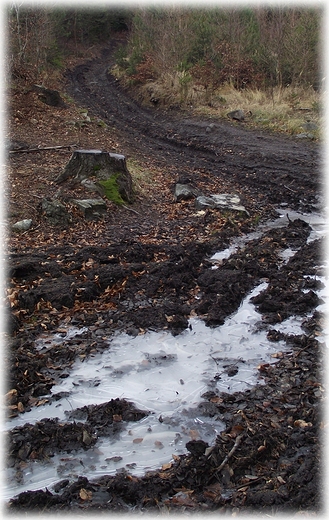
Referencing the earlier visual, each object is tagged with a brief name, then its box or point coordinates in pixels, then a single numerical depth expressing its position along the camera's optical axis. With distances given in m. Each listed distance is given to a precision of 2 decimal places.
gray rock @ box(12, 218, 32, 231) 6.98
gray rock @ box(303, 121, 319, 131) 13.24
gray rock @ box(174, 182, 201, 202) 8.91
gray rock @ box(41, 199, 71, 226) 7.23
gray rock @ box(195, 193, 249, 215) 8.31
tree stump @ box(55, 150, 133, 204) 8.31
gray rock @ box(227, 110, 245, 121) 14.96
